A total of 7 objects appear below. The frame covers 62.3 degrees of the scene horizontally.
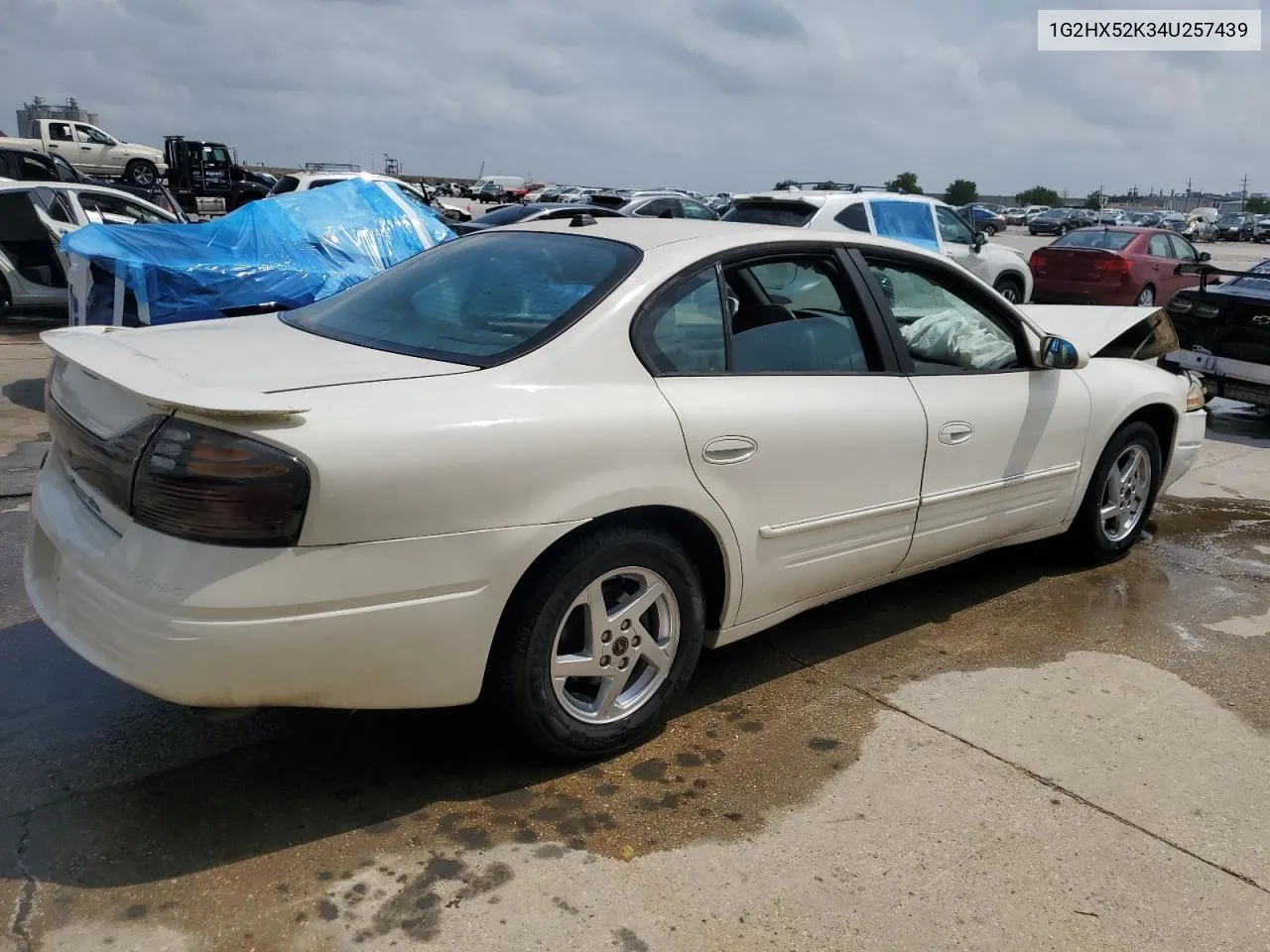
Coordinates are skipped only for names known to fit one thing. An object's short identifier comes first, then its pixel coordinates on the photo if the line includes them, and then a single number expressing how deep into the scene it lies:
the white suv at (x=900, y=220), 11.34
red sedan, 14.97
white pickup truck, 32.81
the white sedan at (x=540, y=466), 2.42
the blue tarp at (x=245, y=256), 7.15
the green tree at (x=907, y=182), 87.25
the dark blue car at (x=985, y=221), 31.27
